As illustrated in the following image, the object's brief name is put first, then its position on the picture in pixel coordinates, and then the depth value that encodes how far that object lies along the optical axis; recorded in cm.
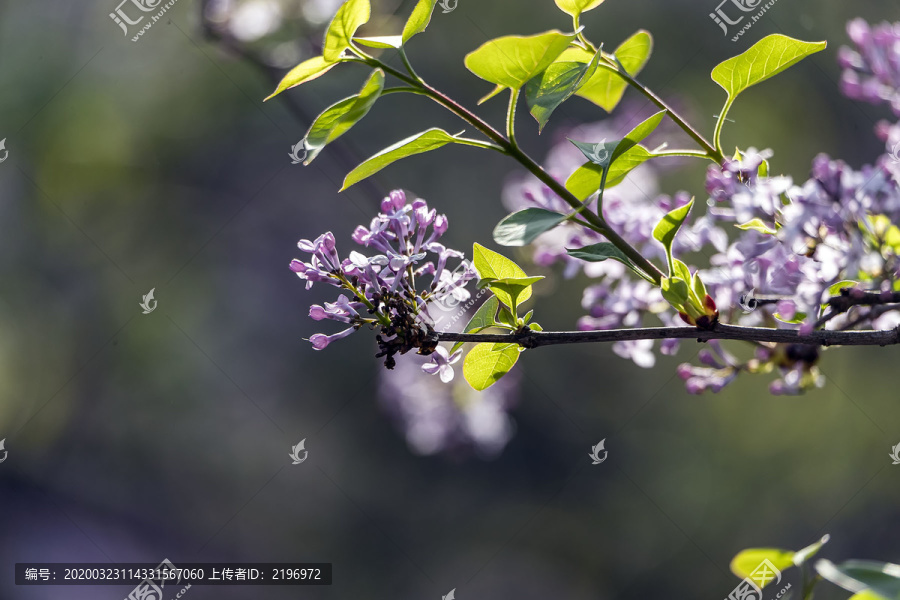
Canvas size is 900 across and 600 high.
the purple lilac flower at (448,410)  244
